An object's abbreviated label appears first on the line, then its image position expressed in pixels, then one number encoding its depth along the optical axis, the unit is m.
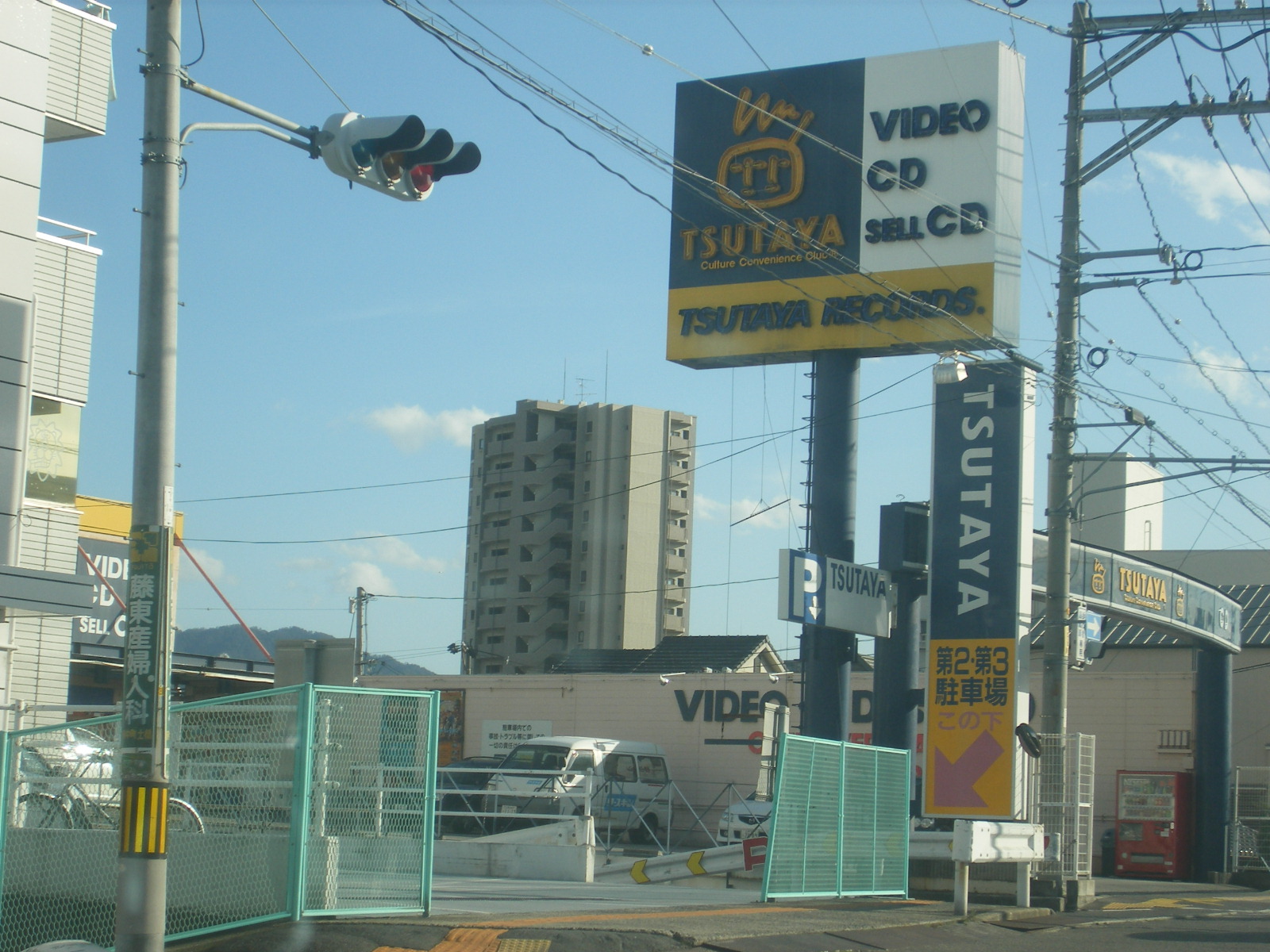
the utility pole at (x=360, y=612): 57.44
